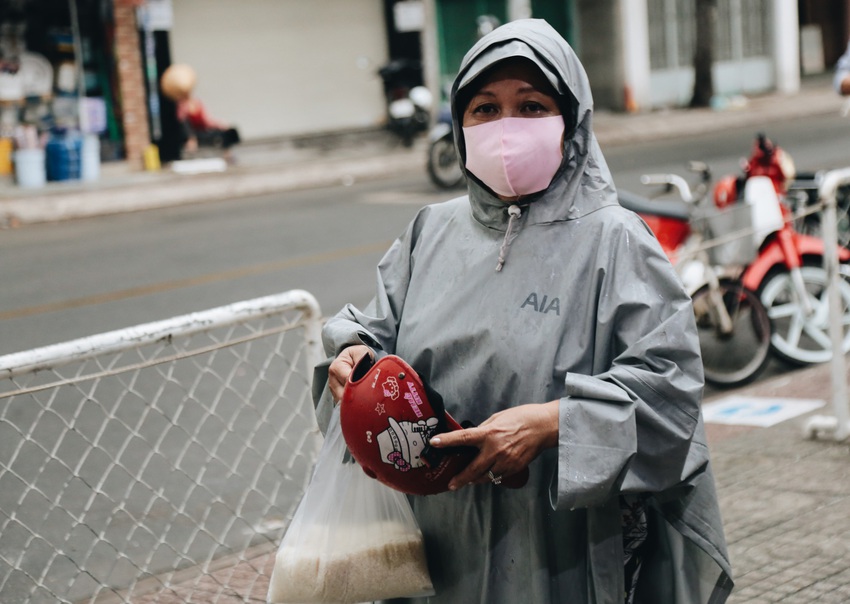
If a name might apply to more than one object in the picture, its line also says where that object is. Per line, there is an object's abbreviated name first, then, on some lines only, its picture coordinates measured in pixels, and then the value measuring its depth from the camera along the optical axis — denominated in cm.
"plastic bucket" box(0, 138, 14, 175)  1692
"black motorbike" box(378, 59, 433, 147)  1930
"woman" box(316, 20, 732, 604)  206
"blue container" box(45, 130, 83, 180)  1678
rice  231
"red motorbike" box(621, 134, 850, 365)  663
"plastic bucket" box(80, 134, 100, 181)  1709
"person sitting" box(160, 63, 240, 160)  1791
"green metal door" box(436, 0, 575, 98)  2264
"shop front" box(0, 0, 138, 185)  1695
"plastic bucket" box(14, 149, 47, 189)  1648
